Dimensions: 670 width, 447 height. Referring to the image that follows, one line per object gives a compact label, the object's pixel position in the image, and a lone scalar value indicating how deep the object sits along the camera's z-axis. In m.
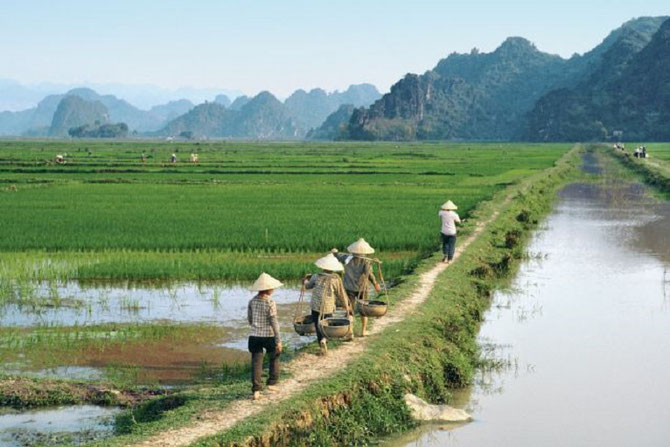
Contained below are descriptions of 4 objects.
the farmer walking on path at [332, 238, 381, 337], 18.83
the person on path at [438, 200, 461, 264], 29.12
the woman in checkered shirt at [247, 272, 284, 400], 14.49
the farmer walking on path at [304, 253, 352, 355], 17.03
